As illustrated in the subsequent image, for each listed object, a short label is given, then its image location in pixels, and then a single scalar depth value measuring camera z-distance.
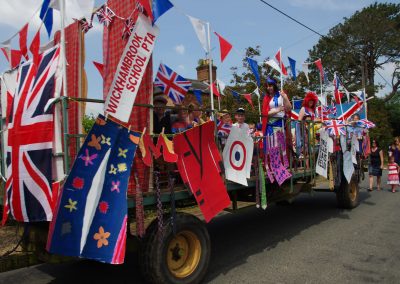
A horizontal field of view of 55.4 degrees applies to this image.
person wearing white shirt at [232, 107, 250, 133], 5.87
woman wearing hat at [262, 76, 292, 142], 6.23
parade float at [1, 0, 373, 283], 3.29
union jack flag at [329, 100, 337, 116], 9.45
